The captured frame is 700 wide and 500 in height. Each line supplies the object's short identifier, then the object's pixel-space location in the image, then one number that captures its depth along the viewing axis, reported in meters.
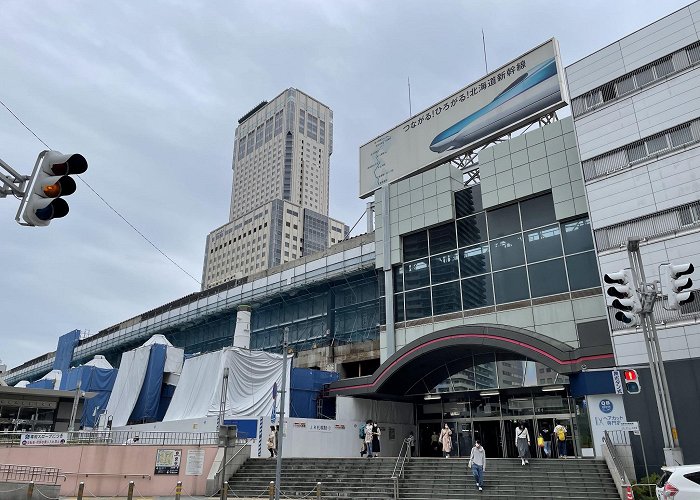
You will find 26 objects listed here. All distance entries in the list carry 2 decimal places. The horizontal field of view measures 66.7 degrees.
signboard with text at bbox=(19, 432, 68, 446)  25.99
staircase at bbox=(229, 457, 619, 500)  18.91
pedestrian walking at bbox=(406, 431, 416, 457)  33.01
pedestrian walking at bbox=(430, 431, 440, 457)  32.12
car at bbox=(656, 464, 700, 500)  11.84
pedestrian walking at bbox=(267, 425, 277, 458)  27.28
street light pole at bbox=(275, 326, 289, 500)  16.05
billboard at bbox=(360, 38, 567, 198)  33.09
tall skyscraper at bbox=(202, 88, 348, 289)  148.12
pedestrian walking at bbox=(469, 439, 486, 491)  19.42
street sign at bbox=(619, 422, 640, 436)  21.22
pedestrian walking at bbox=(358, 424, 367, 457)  28.53
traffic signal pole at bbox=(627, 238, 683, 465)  13.19
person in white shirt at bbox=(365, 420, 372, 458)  25.34
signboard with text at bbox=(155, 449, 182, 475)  23.62
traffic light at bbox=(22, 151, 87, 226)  6.93
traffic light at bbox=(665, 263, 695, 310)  12.60
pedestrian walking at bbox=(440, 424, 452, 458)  24.42
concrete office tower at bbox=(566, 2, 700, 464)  21.14
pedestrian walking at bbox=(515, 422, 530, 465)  21.05
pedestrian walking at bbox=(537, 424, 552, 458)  26.25
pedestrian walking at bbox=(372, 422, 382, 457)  26.35
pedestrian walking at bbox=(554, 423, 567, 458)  23.92
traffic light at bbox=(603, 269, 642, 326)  13.10
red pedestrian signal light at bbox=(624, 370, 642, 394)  21.31
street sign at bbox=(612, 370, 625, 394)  21.31
